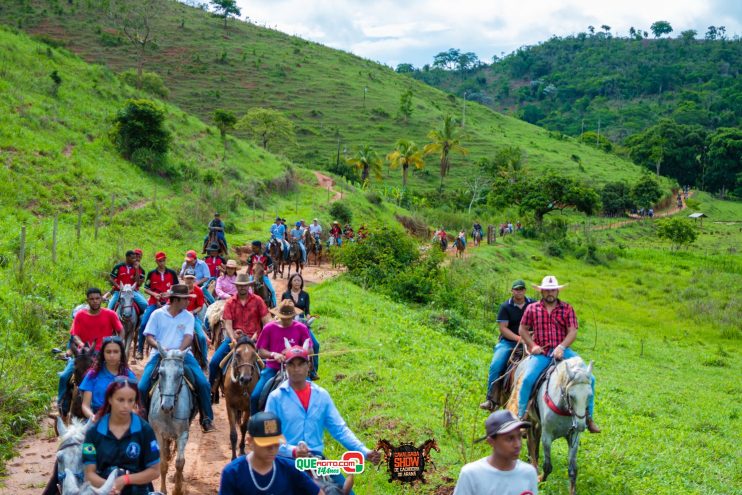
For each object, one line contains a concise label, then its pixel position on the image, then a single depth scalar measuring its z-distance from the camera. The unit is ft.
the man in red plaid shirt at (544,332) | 30.91
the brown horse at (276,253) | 84.69
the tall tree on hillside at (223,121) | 152.25
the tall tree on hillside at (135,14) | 242.37
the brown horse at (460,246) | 119.75
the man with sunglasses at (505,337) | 35.17
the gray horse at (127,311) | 42.98
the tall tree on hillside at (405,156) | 193.98
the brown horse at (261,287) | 46.68
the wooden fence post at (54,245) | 60.49
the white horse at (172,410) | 26.68
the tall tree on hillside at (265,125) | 196.65
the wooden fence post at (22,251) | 53.47
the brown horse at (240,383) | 28.27
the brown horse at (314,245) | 97.60
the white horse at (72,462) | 17.78
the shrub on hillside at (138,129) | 111.45
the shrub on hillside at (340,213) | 136.15
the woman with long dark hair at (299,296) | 36.58
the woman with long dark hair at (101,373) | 24.08
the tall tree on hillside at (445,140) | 200.64
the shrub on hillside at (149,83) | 178.91
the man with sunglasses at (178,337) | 28.63
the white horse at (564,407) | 27.50
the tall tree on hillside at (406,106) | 272.92
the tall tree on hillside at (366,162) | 194.18
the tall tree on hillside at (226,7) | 349.82
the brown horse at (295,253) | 86.38
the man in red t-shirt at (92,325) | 30.37
